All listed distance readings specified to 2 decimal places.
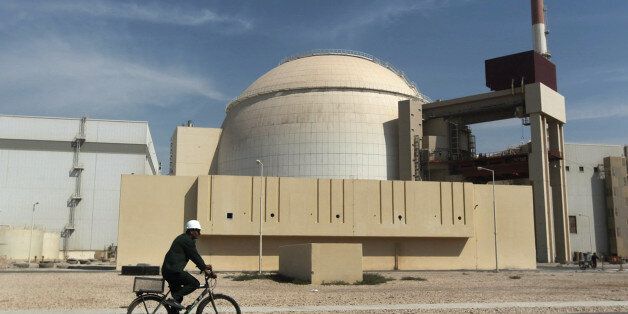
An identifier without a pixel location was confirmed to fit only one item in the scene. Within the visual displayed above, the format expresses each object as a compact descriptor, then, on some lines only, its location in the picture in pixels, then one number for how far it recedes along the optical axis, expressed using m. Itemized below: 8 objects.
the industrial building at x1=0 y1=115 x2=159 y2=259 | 81.94
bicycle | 11.94
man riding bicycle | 11.73
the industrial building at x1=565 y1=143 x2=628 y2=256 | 88.56
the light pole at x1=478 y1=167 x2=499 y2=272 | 51.33
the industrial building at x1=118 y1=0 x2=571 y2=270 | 51.34
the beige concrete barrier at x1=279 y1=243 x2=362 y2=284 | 31.77
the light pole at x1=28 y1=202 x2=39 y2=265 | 72.28
